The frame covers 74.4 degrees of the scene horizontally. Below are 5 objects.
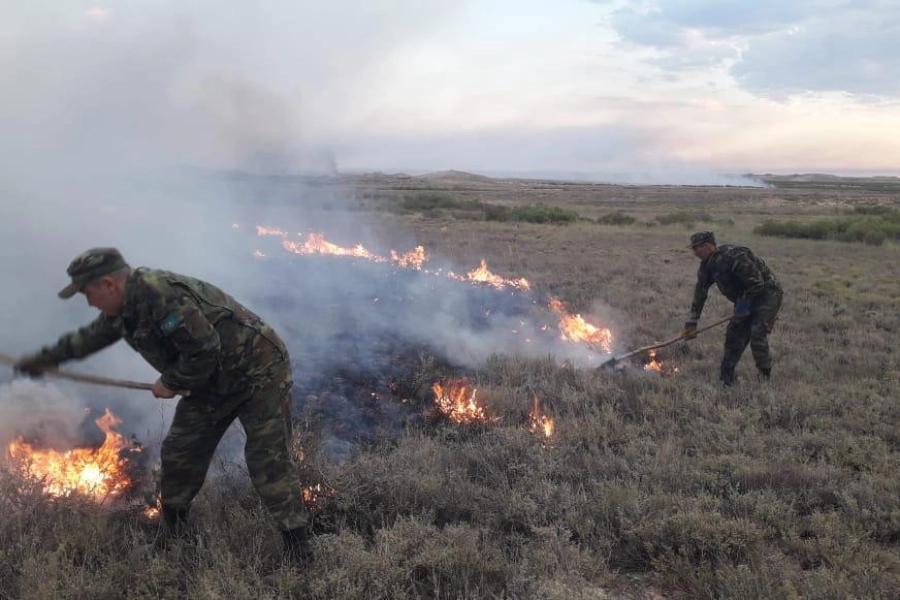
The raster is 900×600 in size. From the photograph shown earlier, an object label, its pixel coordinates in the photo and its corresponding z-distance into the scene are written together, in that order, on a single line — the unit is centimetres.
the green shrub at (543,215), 3048
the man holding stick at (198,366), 296
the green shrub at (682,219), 3119
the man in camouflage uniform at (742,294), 679
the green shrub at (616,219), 3086
